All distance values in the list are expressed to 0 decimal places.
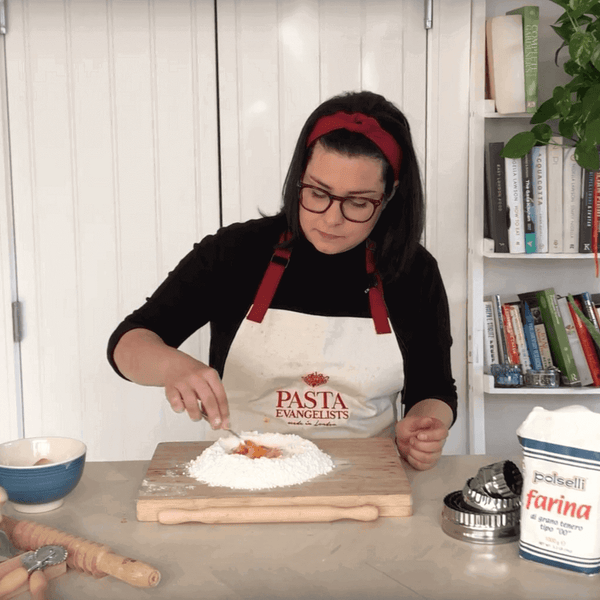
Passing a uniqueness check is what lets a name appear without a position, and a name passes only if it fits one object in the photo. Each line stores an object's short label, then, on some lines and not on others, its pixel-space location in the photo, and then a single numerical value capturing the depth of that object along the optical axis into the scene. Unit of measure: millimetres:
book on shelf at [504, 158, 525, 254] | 2352
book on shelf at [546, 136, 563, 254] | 2338
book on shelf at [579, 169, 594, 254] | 2334
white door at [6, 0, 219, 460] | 2395
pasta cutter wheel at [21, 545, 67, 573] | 925
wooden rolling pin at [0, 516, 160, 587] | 905
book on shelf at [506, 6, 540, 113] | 2270
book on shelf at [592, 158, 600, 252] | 2328
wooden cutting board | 1118
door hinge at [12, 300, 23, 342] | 2490
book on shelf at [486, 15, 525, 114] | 2289
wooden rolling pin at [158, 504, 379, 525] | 1096
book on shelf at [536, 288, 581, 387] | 2393
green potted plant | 2109
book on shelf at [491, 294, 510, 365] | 2451
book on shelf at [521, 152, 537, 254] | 2346
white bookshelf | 2391
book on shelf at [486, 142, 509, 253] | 2365
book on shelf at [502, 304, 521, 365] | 2439
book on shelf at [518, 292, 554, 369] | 2430
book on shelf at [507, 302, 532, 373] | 2439
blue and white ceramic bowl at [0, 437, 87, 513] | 1114
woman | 1610
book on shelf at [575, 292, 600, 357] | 2436
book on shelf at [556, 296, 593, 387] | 2400
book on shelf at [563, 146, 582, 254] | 2336
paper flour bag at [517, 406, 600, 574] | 929
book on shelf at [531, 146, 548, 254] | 2342
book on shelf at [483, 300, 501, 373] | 2449
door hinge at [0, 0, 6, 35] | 2354
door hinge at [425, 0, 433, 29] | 2375
